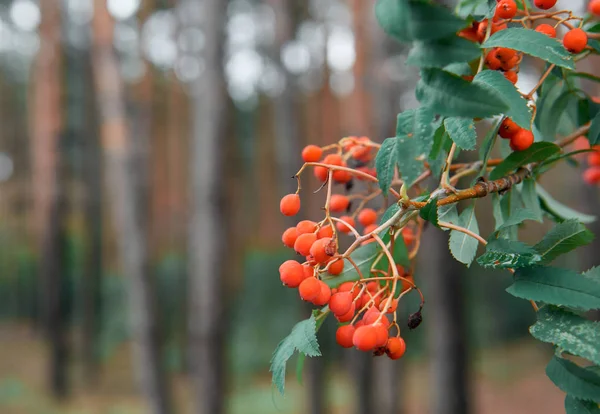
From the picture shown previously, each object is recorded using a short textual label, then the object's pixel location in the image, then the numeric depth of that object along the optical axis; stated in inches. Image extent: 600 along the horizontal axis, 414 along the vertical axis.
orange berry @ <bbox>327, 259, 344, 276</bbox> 23.1
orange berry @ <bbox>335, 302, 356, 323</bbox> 21.0
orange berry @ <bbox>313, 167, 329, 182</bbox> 24.9
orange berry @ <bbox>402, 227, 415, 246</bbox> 27.7
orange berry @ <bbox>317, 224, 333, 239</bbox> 21.9
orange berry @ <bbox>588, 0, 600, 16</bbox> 26.3
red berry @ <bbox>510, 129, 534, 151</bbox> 22.8
